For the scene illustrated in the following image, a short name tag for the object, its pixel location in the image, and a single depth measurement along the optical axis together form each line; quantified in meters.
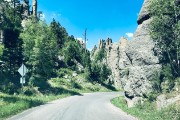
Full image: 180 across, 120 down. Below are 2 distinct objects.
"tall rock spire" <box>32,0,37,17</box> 74.94
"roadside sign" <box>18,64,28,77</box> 26.20
